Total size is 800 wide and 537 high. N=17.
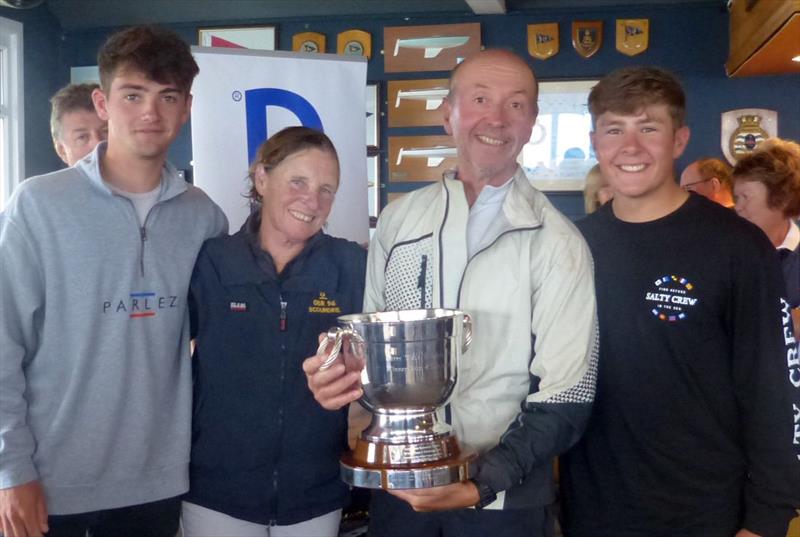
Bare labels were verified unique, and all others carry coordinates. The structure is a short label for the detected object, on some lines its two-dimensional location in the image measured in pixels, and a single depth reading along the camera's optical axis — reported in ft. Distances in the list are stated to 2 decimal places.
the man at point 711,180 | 12.96
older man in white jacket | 5.31
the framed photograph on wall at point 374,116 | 18.28
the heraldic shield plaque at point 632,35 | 16.99
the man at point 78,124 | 10.18
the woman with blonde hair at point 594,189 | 12.68
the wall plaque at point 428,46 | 17.85
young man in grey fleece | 5.79
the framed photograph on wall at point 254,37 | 18.90
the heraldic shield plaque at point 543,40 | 17.34
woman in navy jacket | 6.16
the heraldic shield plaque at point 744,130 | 16.74
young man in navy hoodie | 5.86
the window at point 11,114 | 18.38
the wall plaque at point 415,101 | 18.06
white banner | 10.02
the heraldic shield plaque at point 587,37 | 17.15
